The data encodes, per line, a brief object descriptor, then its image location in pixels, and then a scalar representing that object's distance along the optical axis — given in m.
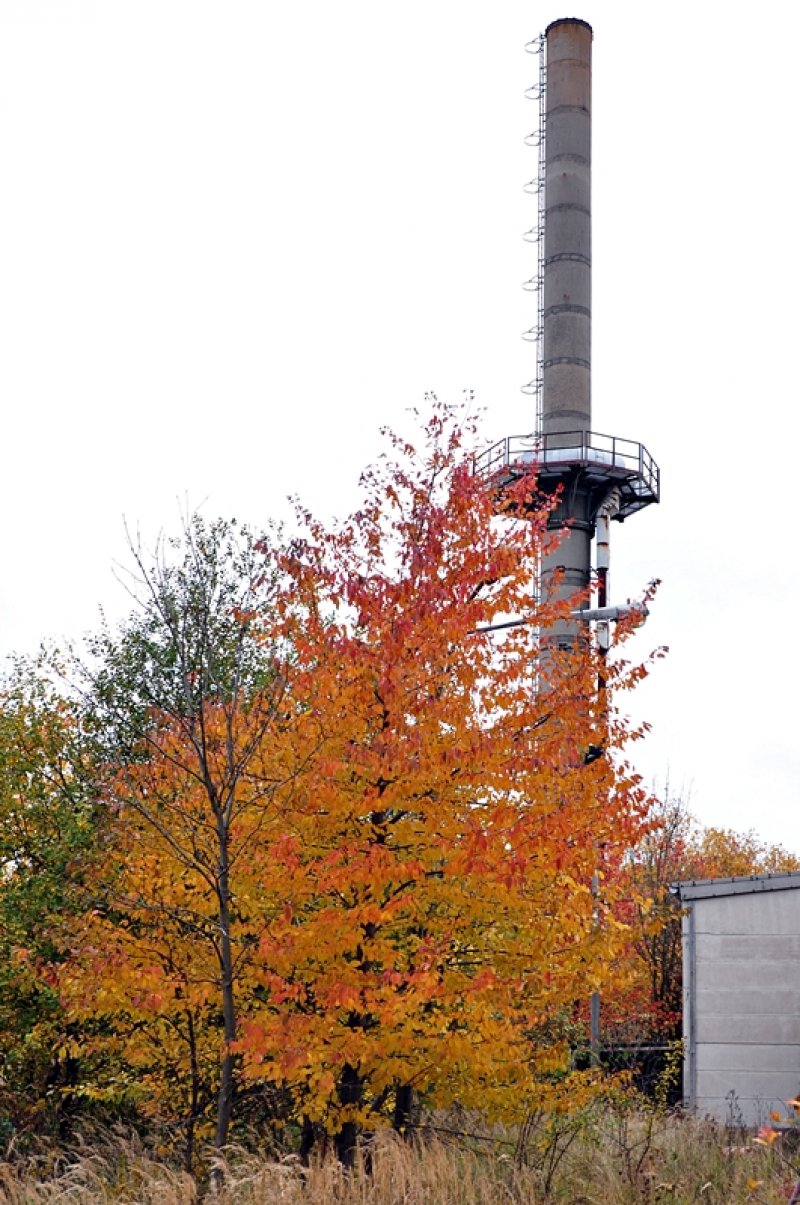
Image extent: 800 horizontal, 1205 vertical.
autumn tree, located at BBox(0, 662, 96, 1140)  20.03
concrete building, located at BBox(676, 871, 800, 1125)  22.27
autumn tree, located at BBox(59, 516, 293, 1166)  12.09
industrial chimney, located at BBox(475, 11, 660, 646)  46.09
